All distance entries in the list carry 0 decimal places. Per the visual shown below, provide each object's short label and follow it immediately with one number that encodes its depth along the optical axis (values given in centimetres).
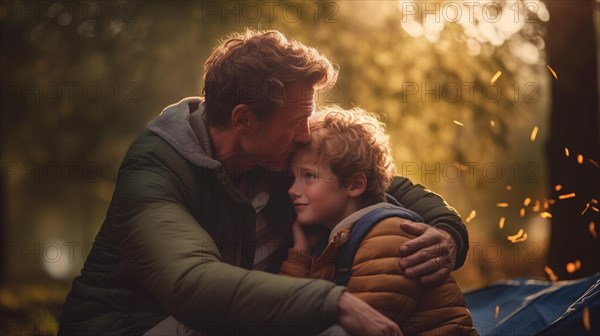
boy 308
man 275
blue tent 382
